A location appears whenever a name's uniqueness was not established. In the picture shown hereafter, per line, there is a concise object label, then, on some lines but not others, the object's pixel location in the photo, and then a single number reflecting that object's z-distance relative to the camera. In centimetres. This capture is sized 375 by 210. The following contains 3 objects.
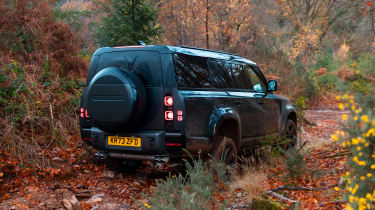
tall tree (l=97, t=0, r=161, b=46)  1149
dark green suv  497
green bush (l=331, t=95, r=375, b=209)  241
